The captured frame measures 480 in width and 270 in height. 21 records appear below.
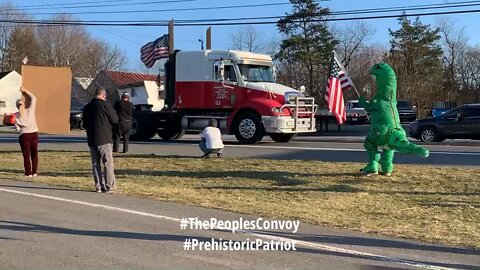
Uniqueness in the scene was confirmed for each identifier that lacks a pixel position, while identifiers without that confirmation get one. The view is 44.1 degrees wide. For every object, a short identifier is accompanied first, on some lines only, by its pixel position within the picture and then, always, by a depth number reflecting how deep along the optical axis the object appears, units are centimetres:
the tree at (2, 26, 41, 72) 7106
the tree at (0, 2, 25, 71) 7381
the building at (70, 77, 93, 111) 6161
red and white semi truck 2097
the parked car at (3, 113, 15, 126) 4807
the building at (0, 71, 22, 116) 7188
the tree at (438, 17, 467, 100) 6609
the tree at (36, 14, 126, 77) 7050
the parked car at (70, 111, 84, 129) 4116
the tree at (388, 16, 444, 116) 5009
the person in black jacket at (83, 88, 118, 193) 1034
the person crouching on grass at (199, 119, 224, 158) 1503
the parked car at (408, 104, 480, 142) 2302
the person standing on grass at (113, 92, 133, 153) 1678
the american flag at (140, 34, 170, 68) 2830
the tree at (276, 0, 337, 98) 5503
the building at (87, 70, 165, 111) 2426
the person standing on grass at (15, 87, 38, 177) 1263
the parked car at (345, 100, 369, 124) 4238
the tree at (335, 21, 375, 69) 6788
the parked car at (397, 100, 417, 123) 4128
